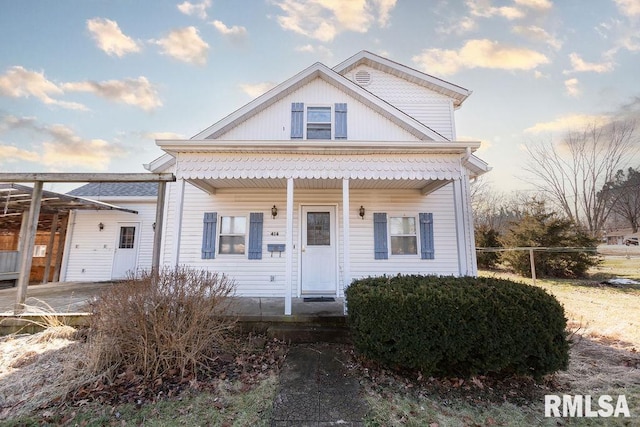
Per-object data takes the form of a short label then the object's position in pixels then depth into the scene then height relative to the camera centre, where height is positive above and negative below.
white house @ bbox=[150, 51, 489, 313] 6.89 +1.03
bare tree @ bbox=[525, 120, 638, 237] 17.28 +5.73
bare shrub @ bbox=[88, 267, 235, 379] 3.39 -1.02
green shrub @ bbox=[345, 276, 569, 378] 3.09 -0.95
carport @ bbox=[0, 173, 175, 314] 5.16 +1.41
